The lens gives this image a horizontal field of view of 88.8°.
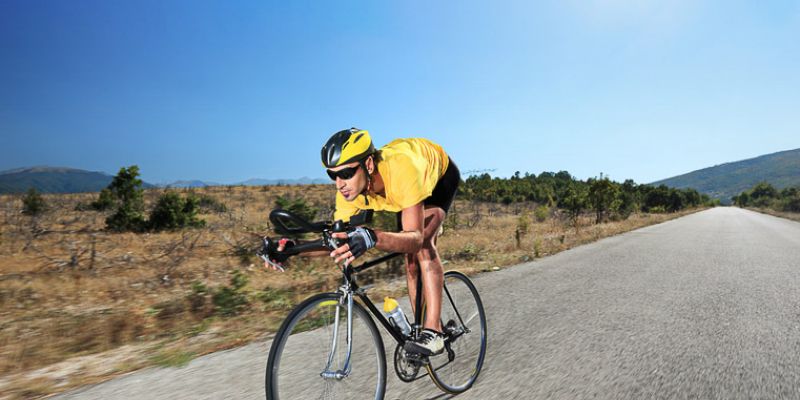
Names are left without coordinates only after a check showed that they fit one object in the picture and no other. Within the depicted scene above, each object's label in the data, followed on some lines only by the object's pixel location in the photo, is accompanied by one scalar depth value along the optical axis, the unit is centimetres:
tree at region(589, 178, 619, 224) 2597
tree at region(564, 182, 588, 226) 2502
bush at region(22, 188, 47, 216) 1509
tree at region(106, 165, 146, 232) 1412
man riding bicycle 209
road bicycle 190
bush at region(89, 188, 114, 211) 1818
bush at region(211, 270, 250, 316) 520
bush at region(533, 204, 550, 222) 2758
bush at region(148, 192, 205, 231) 1468
